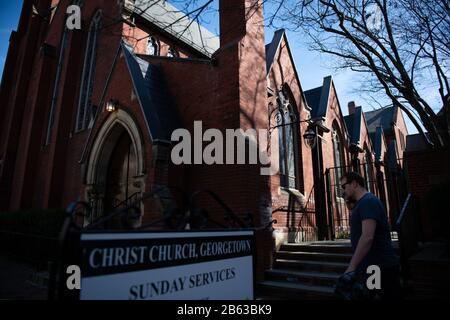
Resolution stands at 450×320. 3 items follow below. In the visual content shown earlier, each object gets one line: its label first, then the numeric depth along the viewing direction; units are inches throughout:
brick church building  245.8
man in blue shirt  106.7
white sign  59.4
